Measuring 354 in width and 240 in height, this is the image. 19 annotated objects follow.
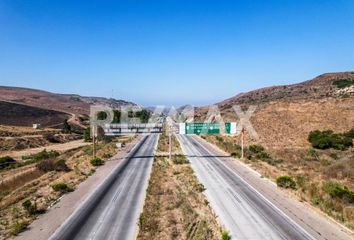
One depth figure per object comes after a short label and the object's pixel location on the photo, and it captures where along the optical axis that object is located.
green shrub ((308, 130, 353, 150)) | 56.91
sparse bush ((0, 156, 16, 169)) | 52.78
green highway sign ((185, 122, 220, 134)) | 43.28
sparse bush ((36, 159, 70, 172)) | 40.53
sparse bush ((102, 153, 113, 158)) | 51.12
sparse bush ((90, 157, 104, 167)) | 43.21
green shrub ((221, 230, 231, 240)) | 16.73
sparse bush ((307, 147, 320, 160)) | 48.09
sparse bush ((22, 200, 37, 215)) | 21.73
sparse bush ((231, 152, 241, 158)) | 49.49
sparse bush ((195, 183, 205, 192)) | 28.07
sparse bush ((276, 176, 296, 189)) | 29.02
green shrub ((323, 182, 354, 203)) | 24.19
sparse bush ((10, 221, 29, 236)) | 18.34
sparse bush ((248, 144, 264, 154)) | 55.82
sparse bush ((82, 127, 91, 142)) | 92.56
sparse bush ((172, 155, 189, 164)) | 43.62
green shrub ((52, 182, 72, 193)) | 28.13
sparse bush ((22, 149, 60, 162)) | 57.72
